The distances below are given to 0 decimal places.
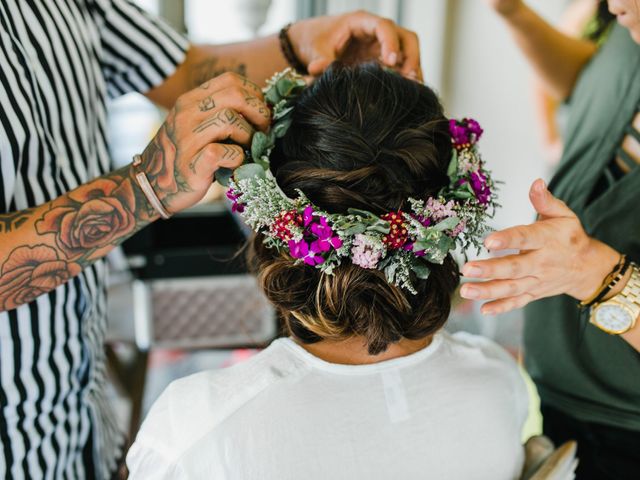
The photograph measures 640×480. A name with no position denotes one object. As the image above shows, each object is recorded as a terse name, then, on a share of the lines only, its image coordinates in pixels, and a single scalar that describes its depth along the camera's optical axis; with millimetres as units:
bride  853
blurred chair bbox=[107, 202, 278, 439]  2213
